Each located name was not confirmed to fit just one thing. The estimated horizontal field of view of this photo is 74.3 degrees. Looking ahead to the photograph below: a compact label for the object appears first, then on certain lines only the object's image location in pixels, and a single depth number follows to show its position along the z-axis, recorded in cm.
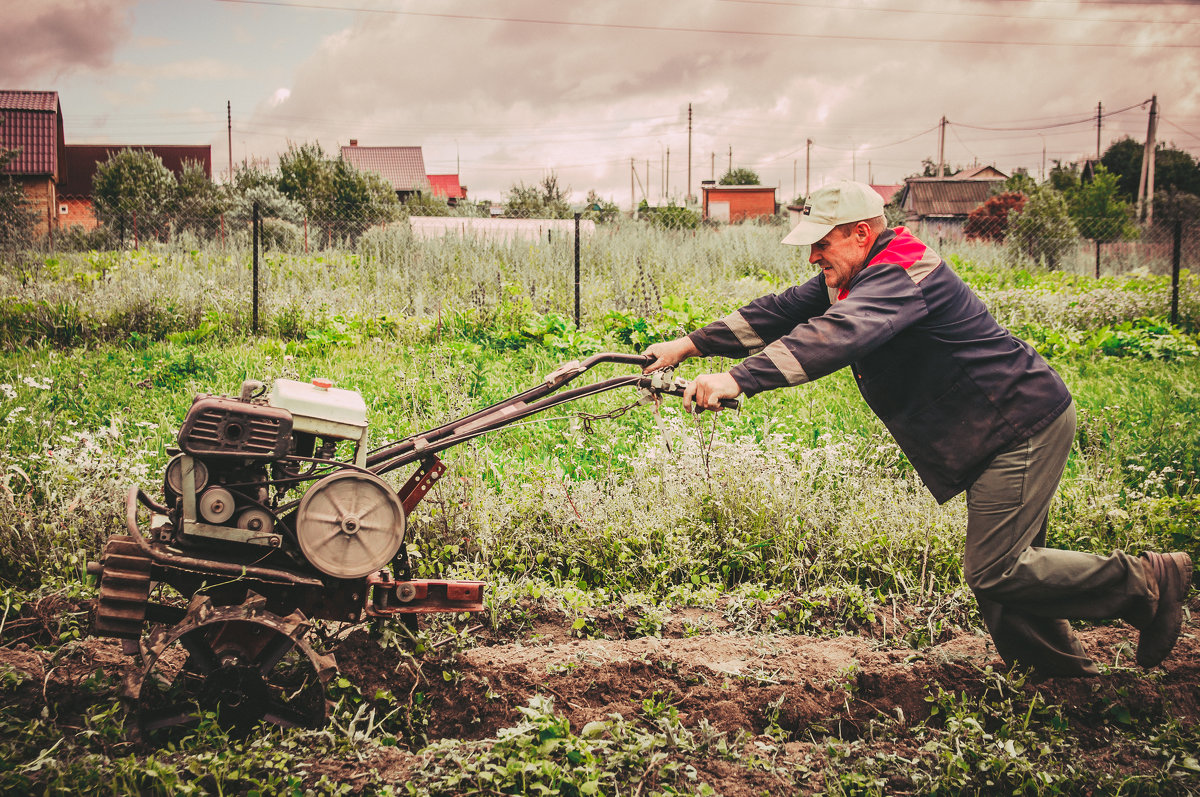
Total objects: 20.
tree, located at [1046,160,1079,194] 4081
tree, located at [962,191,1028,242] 3112
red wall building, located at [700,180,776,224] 5872
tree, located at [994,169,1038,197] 3303
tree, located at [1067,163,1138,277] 2667
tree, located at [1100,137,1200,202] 4616
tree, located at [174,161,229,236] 2817
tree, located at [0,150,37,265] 1341
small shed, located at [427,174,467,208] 7031
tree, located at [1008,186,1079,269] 2138
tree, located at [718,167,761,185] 7000
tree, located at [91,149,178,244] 2906
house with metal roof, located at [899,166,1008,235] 5428
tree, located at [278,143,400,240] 3092
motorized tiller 287
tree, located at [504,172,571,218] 2614
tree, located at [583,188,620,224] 2570
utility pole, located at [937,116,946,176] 6058
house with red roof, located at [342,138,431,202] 5291
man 305
